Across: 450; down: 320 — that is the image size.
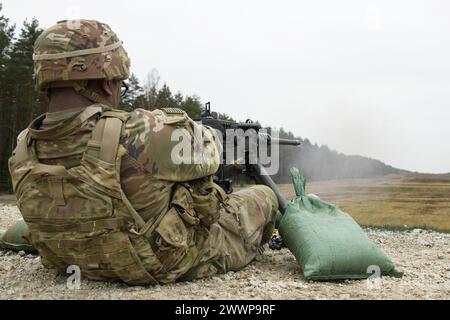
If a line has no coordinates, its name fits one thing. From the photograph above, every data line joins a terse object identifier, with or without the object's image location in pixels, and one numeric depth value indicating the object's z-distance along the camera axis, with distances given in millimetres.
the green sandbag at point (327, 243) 3588
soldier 2938
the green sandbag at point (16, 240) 4797
